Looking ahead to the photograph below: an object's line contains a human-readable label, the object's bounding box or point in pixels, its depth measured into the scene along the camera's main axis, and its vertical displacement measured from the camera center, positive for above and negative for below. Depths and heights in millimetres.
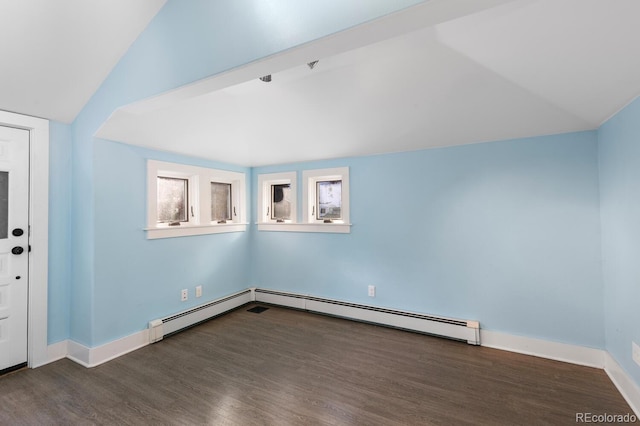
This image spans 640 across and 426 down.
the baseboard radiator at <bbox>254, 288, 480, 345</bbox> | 2848 -1153
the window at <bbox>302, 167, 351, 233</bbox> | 3568 +237
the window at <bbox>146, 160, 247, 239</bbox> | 3025 +222
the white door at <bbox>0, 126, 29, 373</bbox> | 2338 -212
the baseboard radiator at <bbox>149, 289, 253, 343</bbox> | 2936 -1148
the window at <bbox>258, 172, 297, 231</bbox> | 4086 +241
